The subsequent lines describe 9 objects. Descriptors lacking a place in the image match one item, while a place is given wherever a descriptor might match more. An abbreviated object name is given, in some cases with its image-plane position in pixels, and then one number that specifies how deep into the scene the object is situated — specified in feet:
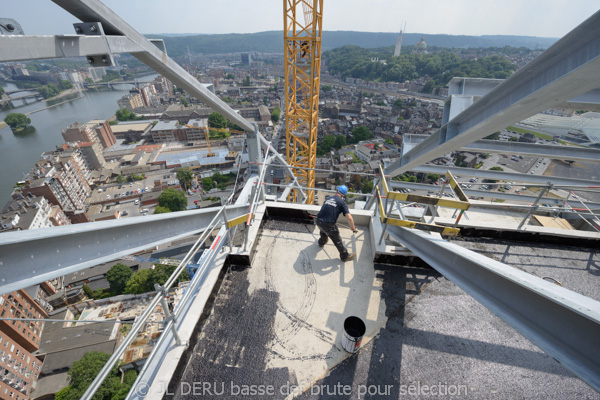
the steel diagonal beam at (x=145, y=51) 8.14
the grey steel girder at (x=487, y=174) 24.56
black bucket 9.20
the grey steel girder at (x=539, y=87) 6.73
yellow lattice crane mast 52.47
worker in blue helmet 13.00
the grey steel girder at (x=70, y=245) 4.22
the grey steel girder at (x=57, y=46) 5.86
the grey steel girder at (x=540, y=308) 4.03
